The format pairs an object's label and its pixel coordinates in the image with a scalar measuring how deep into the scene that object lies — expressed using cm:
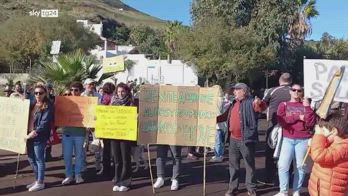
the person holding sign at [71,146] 935
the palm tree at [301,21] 4222
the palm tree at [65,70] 1430
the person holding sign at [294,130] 799
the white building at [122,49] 5792
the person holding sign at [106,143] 976
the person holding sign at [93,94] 1030
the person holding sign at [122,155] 885
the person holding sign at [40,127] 876
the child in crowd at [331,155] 492
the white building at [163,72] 4272
